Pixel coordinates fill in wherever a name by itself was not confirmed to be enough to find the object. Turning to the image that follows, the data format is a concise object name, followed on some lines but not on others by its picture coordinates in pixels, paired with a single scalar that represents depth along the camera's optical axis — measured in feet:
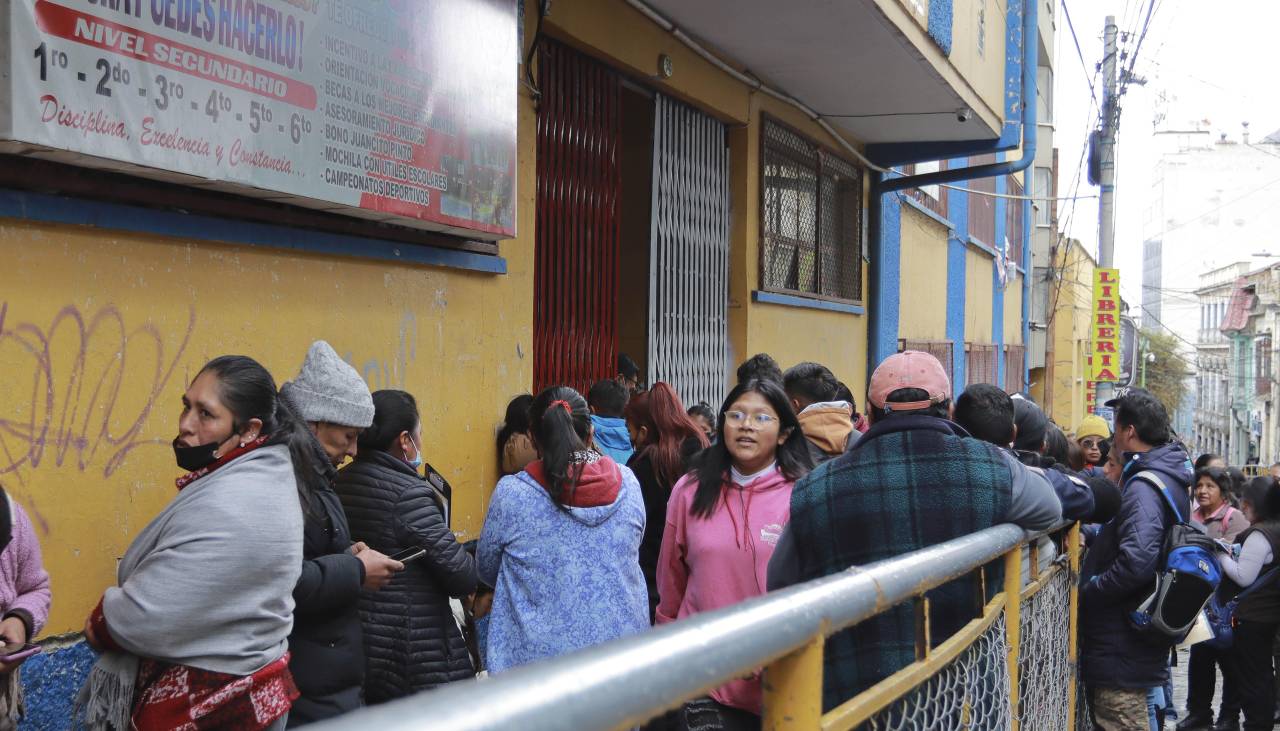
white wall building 211.00
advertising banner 10.07
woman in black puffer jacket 11.55
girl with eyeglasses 11.71
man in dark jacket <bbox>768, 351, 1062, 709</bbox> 9.37
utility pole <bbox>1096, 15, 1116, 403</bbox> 58.13
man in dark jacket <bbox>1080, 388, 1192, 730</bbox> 15.02
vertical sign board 68.18
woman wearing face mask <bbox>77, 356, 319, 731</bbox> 8.20
